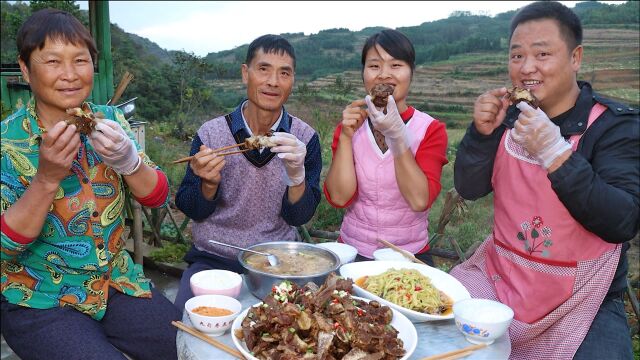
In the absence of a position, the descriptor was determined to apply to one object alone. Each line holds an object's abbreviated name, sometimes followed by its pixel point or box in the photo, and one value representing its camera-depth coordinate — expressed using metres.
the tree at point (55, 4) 10.86
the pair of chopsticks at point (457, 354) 1.79
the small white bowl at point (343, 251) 2.58
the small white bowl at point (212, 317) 1.88
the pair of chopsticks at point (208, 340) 1.80
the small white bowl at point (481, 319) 1.88
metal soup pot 2.11
